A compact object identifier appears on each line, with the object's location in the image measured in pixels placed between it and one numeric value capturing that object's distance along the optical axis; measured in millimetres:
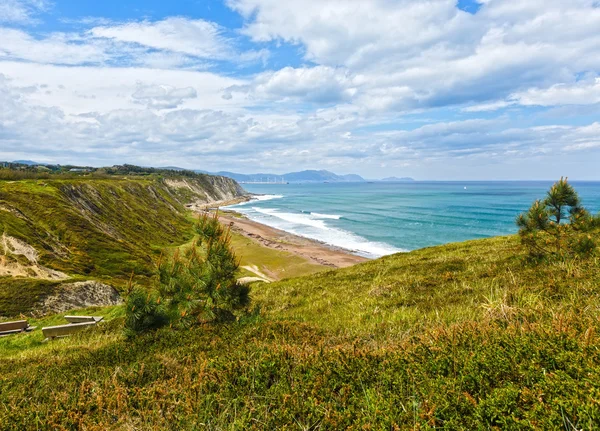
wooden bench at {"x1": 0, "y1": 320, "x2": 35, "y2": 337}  15166
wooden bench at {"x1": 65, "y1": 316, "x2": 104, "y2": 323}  15482
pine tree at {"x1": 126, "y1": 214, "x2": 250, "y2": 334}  7980
